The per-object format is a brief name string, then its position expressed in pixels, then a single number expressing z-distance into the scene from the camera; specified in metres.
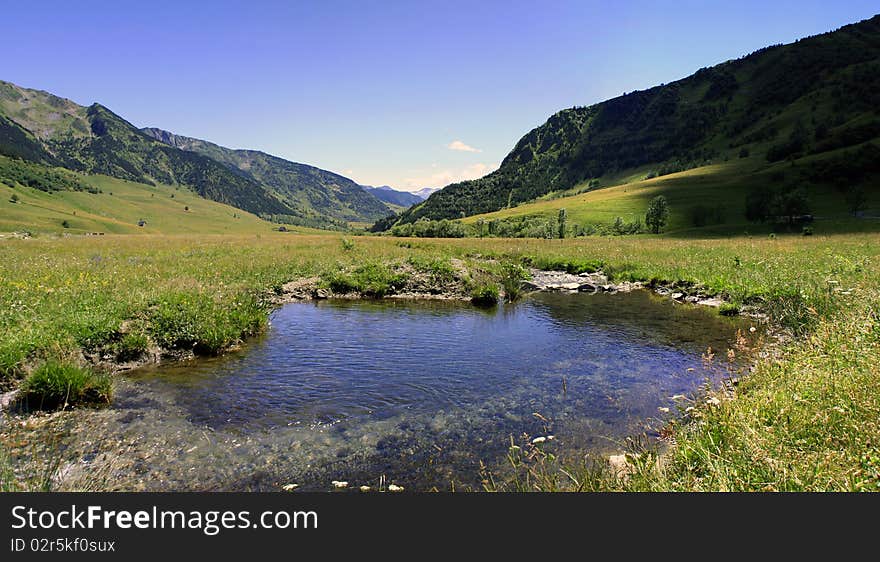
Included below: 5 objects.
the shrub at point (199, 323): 13.98
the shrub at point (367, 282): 26.34
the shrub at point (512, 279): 26.38
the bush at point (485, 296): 25.02
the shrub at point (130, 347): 12.76
